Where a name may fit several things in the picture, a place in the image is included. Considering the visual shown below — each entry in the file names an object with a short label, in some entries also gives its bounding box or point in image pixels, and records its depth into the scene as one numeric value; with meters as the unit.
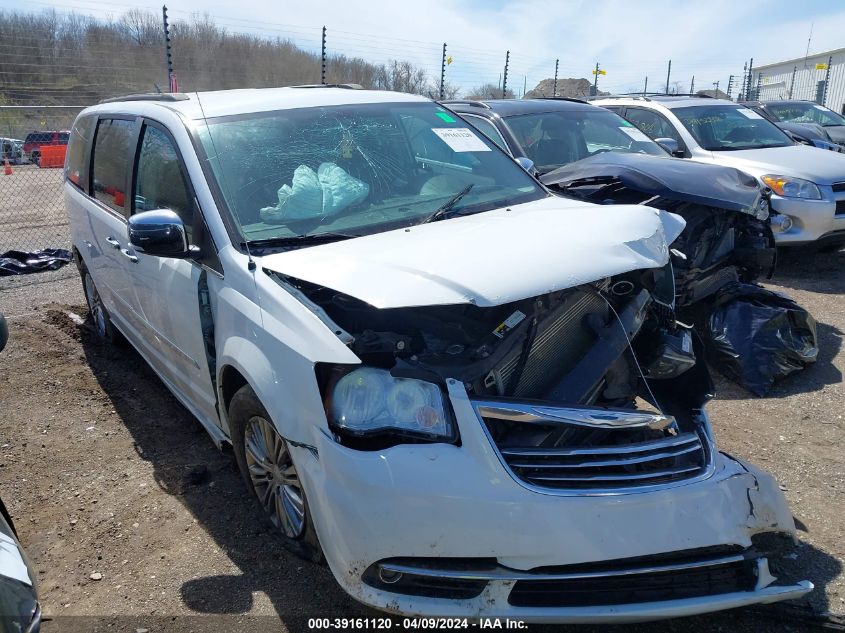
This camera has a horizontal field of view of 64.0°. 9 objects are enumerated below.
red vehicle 25.49
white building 33.25
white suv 6.76
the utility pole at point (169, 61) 14.01
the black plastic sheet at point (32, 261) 7.93
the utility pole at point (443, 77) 17.78
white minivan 2.07
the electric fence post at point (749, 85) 25.57
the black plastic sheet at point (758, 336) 4.41
